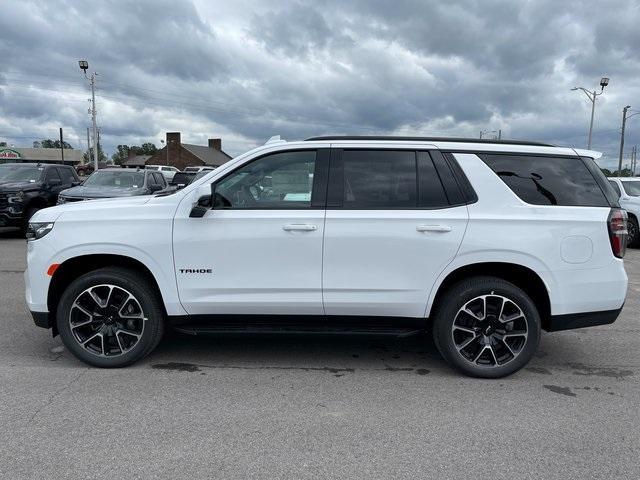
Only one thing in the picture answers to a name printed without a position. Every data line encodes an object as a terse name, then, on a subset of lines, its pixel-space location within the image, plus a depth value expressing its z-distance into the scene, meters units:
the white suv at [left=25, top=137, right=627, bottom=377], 3.94
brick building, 74.50
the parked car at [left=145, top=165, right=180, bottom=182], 46.39
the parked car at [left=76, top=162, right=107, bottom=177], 45.53
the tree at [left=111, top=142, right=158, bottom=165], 110.44
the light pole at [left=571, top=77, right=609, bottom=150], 30.58
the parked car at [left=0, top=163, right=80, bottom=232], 11.54
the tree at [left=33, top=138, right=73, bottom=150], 123.56
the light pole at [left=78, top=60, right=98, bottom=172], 35.25
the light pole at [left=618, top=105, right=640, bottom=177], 34.71
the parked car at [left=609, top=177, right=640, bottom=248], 12.34
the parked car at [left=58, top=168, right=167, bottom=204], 11.27
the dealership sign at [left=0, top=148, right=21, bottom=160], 70.81
